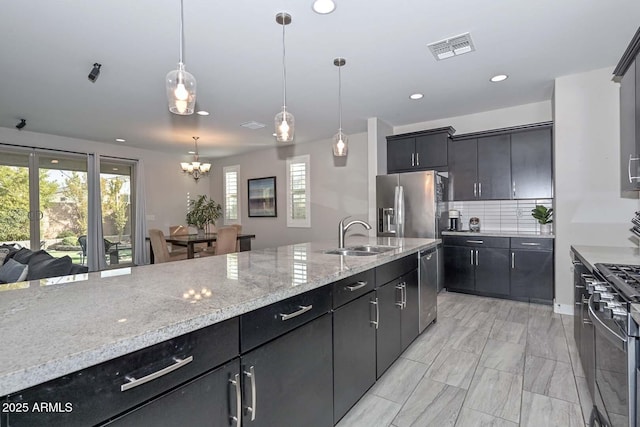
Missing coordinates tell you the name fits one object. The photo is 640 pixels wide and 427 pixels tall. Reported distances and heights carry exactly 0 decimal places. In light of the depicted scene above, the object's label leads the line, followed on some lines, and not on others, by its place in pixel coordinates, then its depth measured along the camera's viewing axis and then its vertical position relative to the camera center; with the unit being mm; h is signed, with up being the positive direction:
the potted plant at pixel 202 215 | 6926 +0
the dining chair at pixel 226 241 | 5383 -452
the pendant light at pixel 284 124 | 2502 +725
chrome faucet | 2680 -155
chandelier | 5777 +884
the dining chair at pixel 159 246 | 5219 -508
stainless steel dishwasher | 2906 -719
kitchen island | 723 -304
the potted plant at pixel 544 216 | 4086 -75
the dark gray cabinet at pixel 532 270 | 3857 -744
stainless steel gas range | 1187 -575
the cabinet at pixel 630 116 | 2150 +700
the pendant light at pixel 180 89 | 1764 +718
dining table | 5348 -449
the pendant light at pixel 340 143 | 3215 +724
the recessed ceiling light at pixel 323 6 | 2221 +1495
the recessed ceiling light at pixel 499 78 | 3457 +1494
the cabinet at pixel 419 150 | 4652 +958
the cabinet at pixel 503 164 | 4125 +654
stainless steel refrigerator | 4406 +106
